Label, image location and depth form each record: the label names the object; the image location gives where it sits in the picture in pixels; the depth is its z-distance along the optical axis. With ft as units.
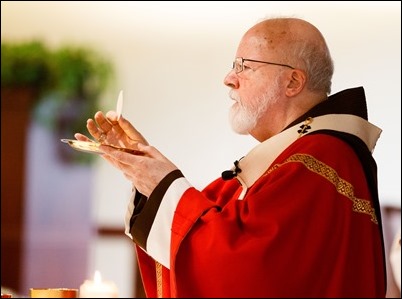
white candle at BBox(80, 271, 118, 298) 15.84
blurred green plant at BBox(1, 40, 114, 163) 48.26
